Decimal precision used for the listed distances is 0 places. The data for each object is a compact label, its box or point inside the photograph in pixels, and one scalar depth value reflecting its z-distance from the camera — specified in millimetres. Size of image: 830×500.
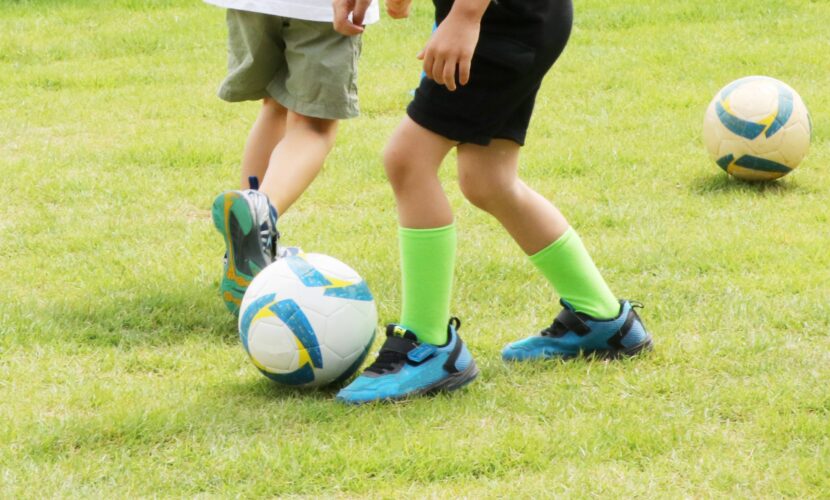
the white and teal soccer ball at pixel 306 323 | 6988
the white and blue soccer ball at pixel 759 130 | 11633
